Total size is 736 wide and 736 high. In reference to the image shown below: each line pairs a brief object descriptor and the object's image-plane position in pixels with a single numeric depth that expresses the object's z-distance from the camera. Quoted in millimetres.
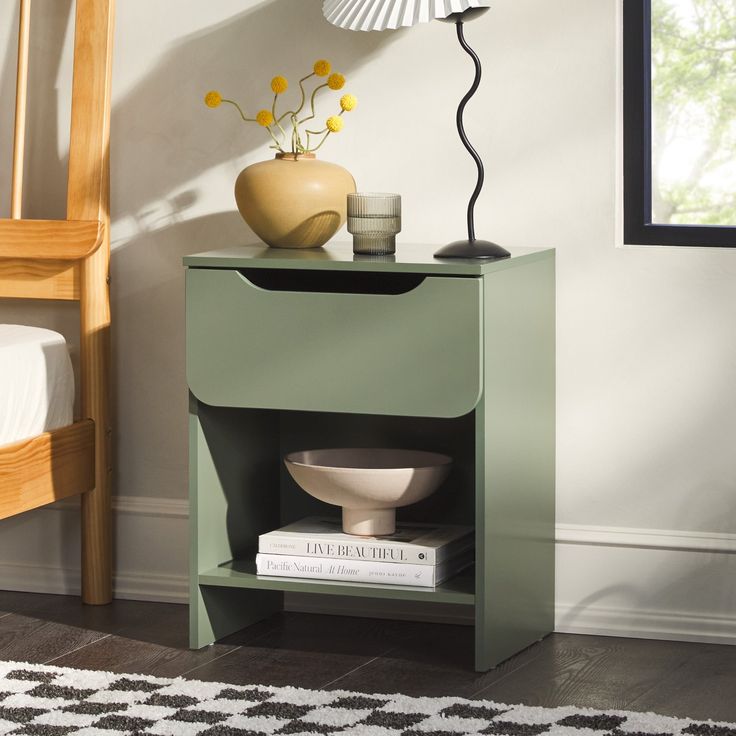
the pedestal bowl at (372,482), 4096
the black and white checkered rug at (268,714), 3434
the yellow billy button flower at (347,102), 4338
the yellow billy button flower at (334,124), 4384
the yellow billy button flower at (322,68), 4429
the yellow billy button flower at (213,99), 4506
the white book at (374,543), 4047
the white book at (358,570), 4026
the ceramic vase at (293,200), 4229
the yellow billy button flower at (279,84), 4457
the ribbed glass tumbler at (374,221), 4065
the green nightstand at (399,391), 3826
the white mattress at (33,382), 4338
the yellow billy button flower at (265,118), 4496
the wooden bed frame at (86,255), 4748
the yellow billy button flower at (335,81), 4426
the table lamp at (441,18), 3963
